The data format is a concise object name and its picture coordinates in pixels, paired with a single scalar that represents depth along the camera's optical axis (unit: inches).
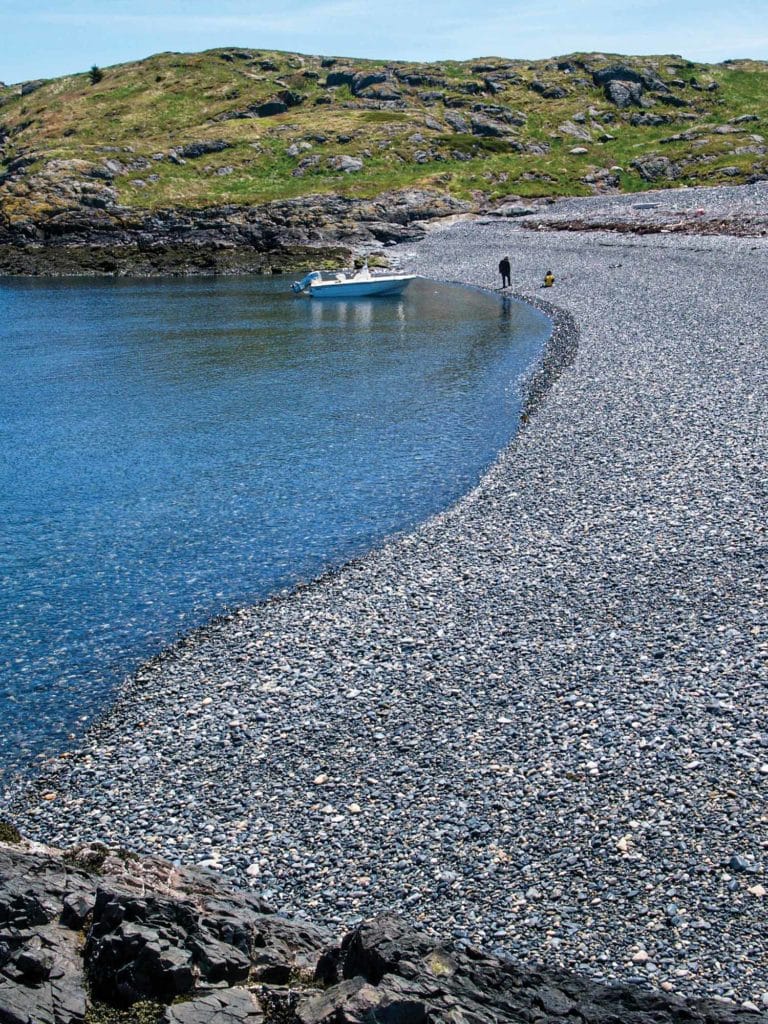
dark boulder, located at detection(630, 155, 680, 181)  4377.5
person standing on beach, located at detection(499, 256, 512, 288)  2768.2
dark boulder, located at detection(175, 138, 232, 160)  4958.2
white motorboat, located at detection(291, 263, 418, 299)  2854.3
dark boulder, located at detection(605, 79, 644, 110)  5786.4
